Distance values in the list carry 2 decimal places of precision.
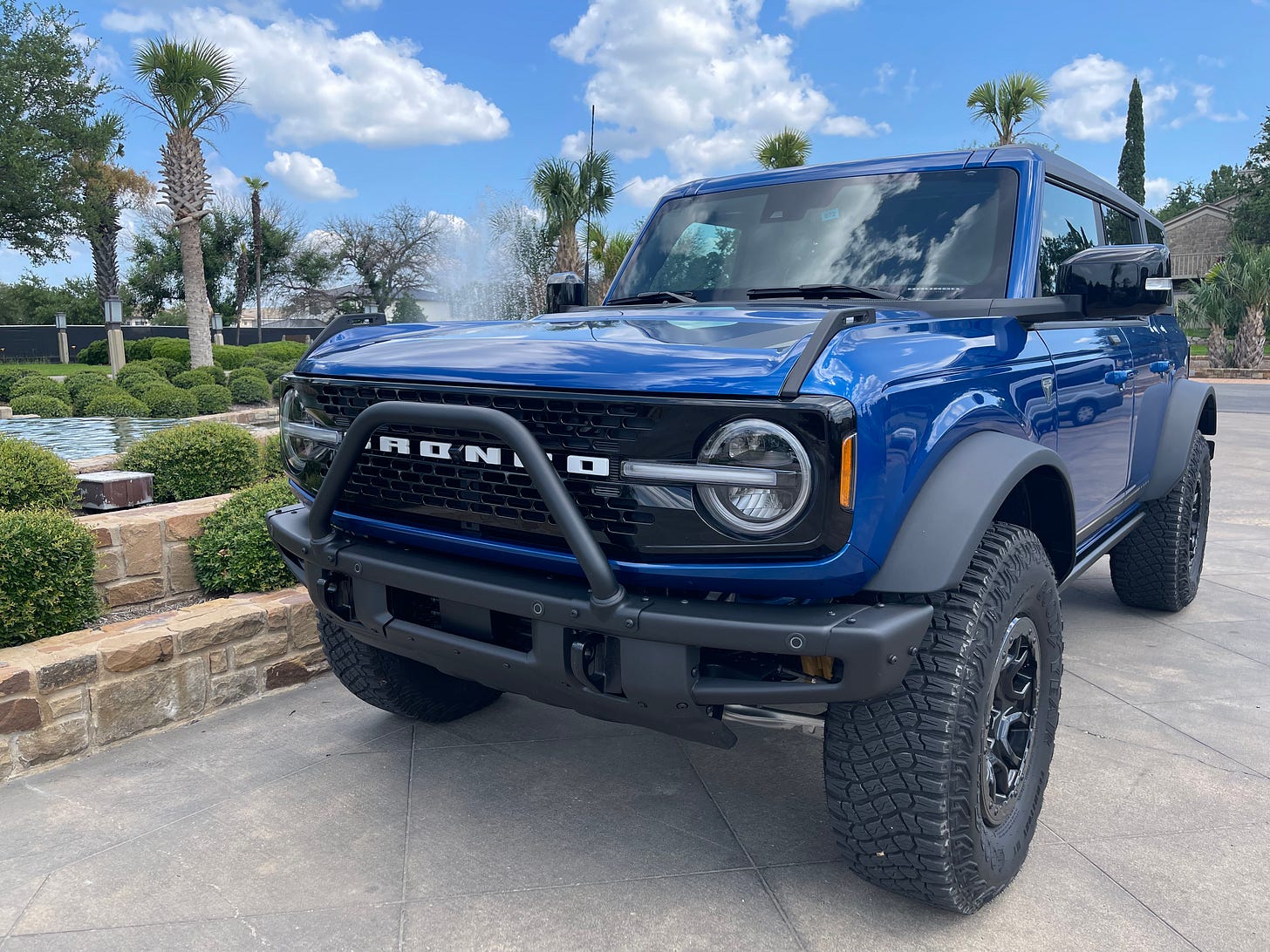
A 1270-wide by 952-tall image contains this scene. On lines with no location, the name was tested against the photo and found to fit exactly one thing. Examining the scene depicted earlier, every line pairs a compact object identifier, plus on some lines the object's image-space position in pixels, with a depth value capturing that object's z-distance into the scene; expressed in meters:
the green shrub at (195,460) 5.38
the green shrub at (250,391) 14.17
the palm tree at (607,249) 28.62
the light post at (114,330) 17.95
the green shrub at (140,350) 25.08
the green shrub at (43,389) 12.45
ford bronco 1.97
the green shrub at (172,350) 23.75
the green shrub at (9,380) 14.52
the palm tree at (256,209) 42.91
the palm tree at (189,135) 17.97
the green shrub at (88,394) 11.78
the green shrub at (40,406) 11.44
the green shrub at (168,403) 11.46
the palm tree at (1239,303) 28.59
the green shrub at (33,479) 4.54
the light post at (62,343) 32.59
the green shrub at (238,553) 4.29
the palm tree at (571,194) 25.92
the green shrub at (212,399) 12.62
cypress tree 41.41
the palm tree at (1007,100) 21.36
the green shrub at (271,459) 5.71
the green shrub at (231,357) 22.44
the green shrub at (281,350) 22.36
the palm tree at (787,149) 24.62
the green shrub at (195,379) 14.58
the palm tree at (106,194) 25.72
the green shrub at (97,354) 30.19
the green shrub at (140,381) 12.74
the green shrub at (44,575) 3.53
